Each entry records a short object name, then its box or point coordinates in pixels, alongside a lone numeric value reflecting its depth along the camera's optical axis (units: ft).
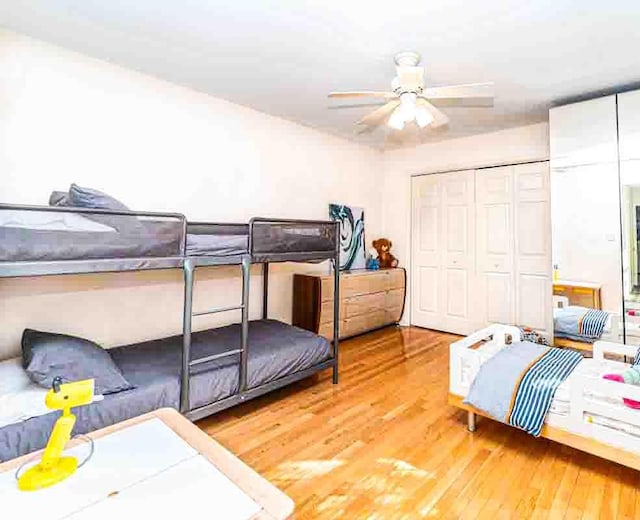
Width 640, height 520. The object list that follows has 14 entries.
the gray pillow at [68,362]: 6.10
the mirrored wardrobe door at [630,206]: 9.92
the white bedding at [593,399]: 6.13
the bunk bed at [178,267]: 5.63
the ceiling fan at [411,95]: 7.40
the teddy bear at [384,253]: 16.79
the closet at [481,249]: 13.35
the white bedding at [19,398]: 5.59
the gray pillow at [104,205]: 6.43
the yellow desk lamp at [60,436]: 3.72
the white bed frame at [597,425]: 5.92
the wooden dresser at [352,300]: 12.71
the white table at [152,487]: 3.31
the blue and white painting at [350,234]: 15.24
